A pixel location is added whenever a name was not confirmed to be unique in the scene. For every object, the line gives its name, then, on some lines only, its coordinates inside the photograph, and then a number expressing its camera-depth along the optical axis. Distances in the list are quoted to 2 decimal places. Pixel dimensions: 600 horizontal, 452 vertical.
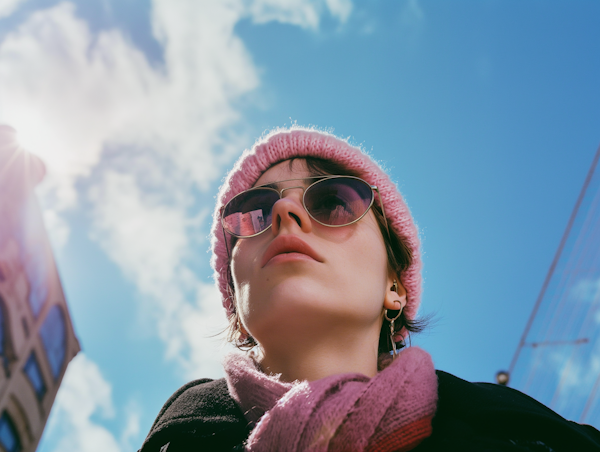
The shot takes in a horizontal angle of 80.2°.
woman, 1.12
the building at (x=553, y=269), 5.08
